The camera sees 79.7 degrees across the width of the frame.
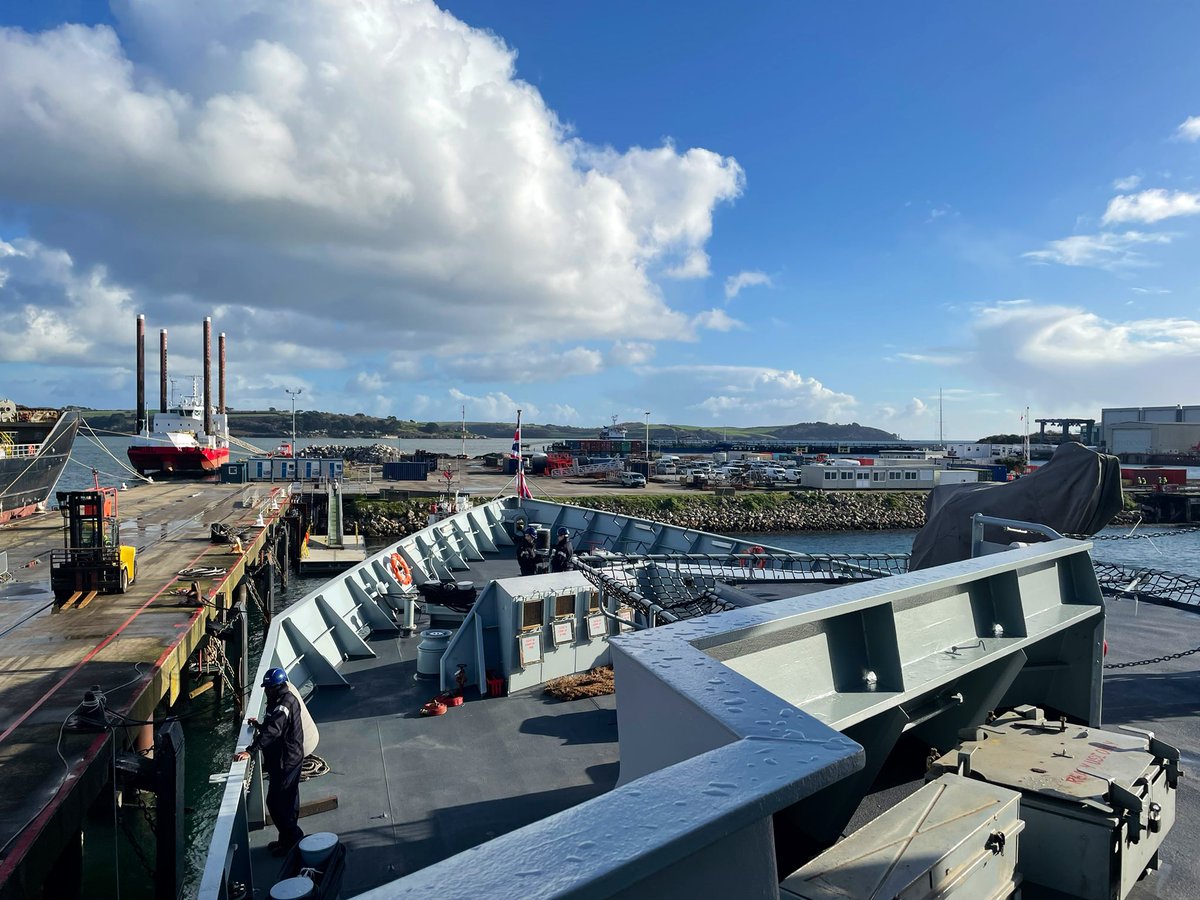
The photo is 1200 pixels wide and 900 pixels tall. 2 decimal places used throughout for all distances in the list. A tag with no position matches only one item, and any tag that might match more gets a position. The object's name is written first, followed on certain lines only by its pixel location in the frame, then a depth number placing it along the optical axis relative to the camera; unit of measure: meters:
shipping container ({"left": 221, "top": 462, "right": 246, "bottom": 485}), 53.69
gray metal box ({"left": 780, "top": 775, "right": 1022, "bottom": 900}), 2.85
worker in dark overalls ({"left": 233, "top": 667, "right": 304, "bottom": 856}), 5.60
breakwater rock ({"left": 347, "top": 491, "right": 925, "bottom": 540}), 46.03
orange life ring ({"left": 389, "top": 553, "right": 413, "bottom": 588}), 13.66
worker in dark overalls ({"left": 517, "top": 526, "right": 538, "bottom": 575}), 12.34
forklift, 15.18
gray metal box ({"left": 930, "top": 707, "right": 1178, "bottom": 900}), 3.67
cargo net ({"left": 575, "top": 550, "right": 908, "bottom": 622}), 8.69
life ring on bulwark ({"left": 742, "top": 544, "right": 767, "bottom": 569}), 13.97
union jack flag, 19.11
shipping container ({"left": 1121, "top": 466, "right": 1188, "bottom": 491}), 60.12
